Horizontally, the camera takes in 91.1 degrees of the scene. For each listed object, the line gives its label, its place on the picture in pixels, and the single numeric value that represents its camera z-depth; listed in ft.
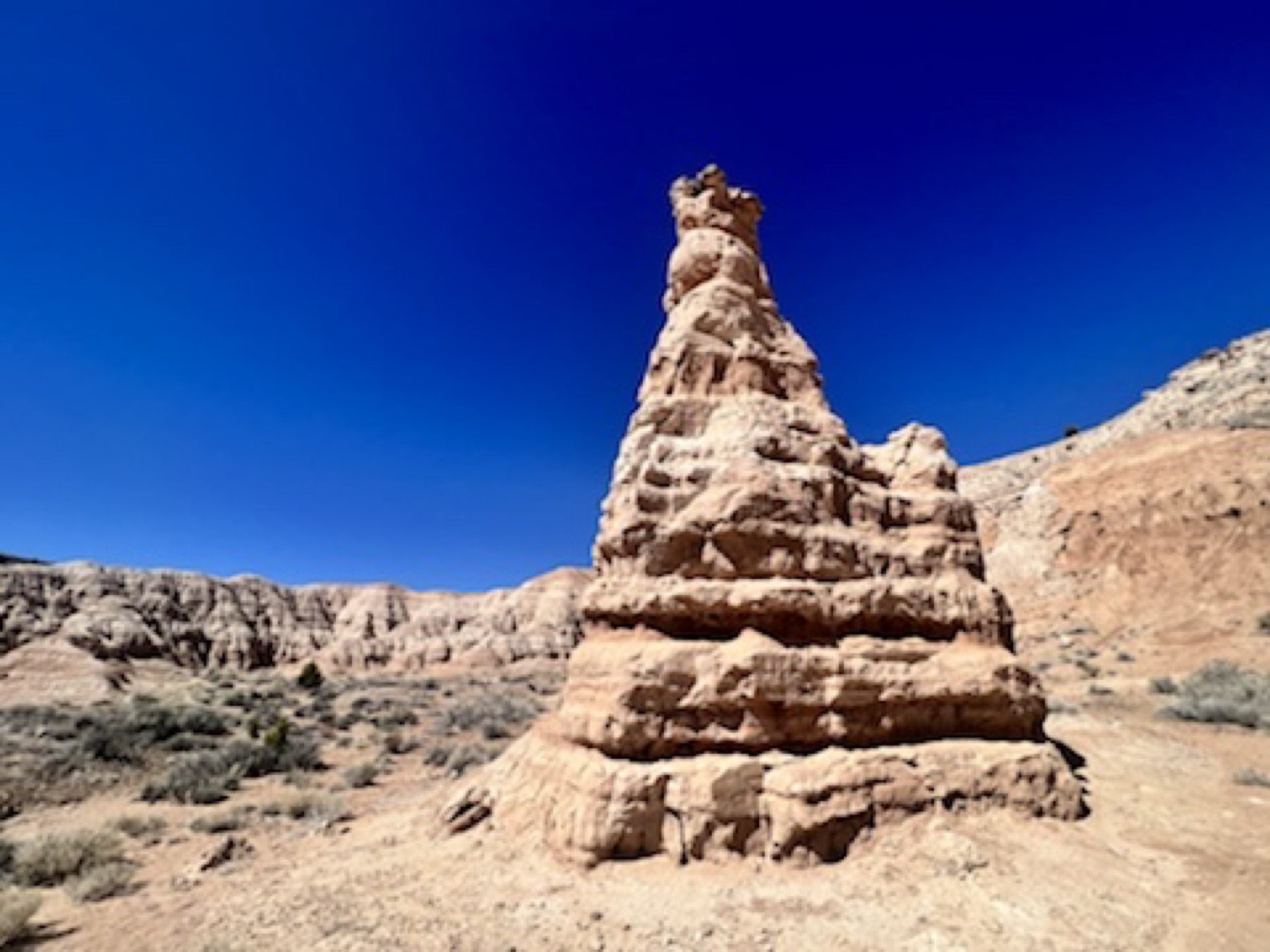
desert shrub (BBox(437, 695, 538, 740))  68.95
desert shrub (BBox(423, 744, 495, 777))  49.55
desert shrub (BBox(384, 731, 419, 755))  59.93
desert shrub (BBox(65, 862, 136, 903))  26.86
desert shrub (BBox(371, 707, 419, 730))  74.95
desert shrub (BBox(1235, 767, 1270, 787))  32.81
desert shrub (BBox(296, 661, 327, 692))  111.55
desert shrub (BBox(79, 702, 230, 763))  53.62
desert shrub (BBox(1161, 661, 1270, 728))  48.19
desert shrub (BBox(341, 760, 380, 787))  47.29
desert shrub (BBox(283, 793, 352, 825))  36.73
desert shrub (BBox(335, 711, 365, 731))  74.28
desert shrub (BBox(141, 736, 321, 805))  44.11
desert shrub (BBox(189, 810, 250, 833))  36.76
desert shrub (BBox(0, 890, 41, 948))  22.81
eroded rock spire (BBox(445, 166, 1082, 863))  24.07
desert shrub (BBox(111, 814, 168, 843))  36.09
